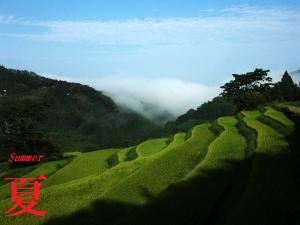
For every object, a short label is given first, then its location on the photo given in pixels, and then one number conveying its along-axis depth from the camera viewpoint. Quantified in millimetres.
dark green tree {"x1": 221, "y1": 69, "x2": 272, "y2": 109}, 45215
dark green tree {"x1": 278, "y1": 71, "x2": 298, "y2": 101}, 53318
